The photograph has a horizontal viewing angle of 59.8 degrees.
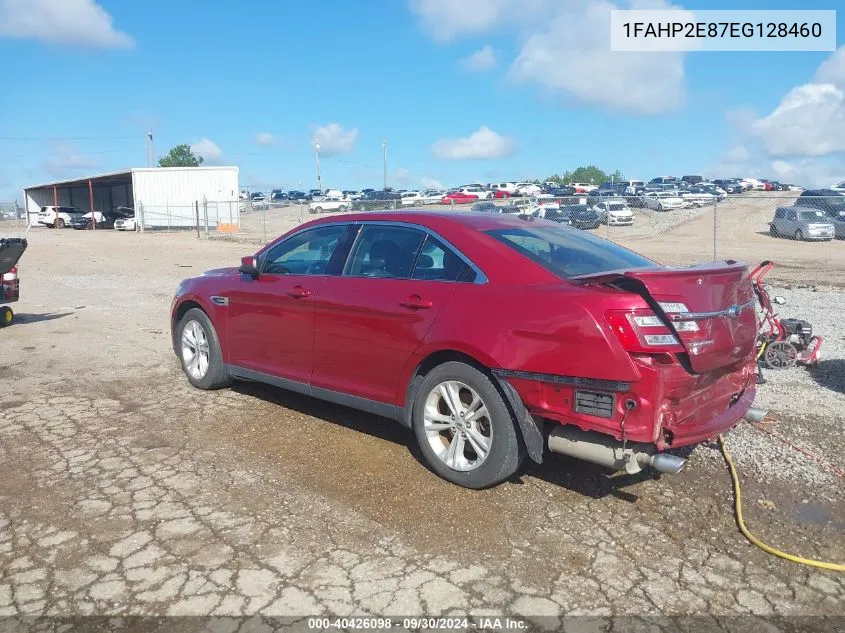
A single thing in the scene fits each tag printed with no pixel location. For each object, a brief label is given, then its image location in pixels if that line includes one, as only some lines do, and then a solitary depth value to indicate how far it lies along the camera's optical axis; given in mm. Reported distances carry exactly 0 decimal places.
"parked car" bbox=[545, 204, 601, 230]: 26638
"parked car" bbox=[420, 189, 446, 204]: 54281
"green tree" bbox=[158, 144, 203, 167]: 96062
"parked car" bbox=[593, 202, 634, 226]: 31445
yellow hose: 3424
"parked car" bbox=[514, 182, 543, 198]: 60750
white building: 40438
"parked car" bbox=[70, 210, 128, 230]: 46281
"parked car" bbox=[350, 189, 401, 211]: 37719
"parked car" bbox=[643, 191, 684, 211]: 37619
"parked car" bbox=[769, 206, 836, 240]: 25688
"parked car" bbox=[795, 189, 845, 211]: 27944
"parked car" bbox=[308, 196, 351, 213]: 49562
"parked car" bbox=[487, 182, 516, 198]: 60875
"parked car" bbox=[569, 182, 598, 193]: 57750
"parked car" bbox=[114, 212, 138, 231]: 42125
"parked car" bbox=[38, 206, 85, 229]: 46469
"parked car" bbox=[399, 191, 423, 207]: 54506
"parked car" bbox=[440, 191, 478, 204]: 48175
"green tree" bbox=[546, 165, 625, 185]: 112031
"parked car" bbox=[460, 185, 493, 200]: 54844
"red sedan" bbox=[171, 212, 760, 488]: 3666
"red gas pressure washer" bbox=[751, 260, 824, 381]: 6750
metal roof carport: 54000
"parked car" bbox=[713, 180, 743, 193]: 61294
